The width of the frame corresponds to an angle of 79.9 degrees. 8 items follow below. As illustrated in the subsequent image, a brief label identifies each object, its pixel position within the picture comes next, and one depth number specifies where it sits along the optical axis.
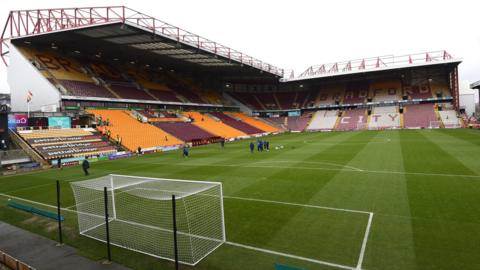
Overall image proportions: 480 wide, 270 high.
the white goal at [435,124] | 55.92
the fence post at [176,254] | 6.54
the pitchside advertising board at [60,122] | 34.62
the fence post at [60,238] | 9.16
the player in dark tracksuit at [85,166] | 21.22
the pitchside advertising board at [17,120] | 31.20
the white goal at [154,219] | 8.62
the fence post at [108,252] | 7.91
